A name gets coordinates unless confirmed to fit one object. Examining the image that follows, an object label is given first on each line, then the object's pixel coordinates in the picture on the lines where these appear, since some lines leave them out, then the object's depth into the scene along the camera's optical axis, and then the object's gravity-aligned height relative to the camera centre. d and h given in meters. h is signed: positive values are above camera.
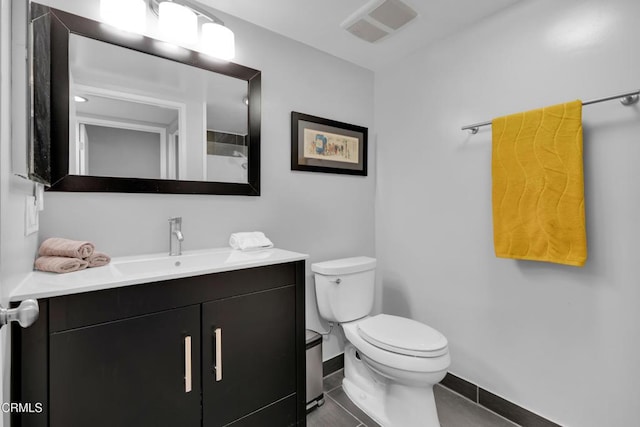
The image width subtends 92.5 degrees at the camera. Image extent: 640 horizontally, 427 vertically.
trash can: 1.74 -0.90
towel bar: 1.23 +0.47
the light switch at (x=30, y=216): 0.97 +0.00
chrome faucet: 1.46 -0.10
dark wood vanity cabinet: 0.90 -0.48
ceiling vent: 1.62 +1.10
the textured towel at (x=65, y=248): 1.10 -0.12
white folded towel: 1.60 -0.14
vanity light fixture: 1.41 +0.91
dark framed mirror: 1.23 +0.47
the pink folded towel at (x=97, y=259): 1.16 -0.17
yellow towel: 1.34 +0.13
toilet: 1.43 -0.67
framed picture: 1.94 +0.47
